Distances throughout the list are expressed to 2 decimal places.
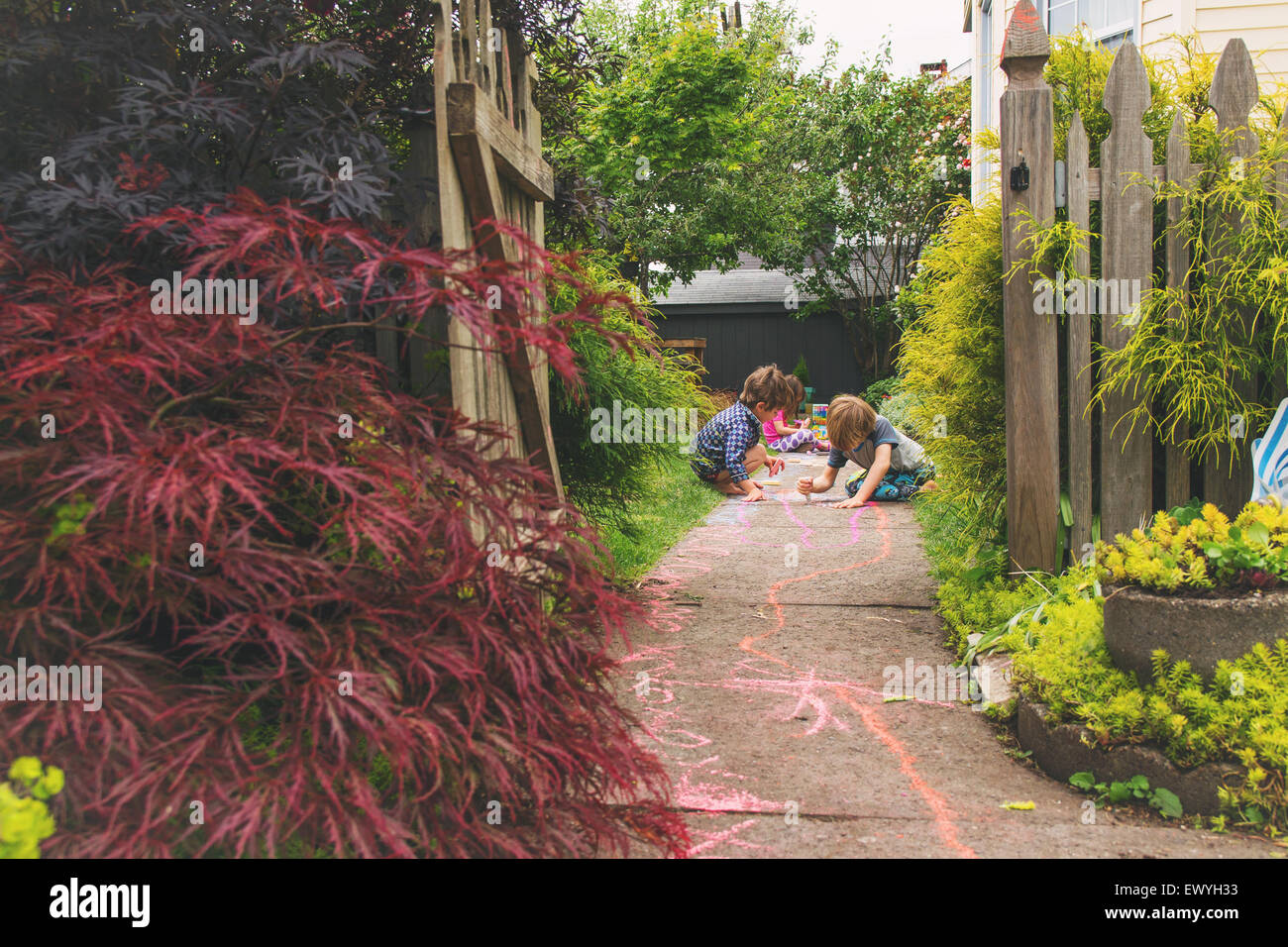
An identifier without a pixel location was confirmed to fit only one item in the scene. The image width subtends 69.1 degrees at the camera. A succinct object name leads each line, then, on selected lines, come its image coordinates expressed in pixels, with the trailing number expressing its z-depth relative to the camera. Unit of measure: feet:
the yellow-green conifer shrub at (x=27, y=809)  5.47
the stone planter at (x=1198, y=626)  8.08
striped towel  10.14
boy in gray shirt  23.41
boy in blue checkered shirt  24.23
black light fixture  12.10
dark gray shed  62.08
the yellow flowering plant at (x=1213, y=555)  8.22
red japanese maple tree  5.67
